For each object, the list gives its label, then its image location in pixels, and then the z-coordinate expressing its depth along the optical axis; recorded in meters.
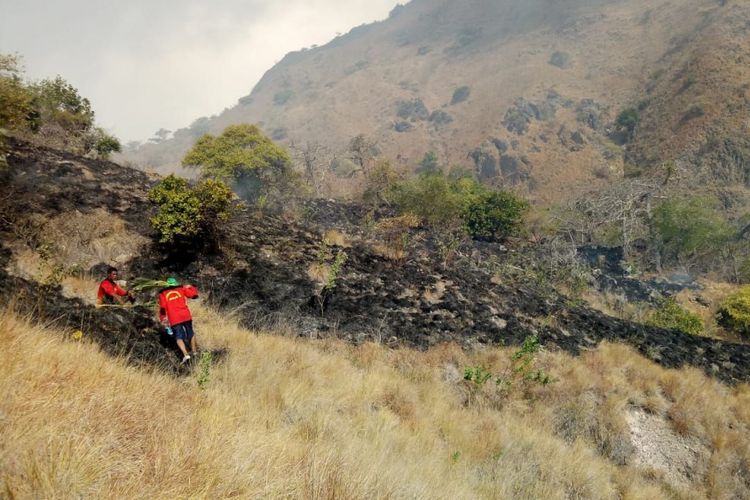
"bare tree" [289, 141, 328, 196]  39.20
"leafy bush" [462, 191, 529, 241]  24.23
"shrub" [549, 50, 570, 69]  97.27
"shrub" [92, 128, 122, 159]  19.96
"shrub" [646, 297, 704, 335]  14.23
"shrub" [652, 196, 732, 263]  25.44
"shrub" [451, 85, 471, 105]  106.06
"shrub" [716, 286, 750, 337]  16.36
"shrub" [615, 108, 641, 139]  63.32
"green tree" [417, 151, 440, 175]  75.88
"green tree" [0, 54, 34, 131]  11.59
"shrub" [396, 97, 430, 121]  106.06
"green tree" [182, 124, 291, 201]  26.06
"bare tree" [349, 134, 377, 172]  41.91
